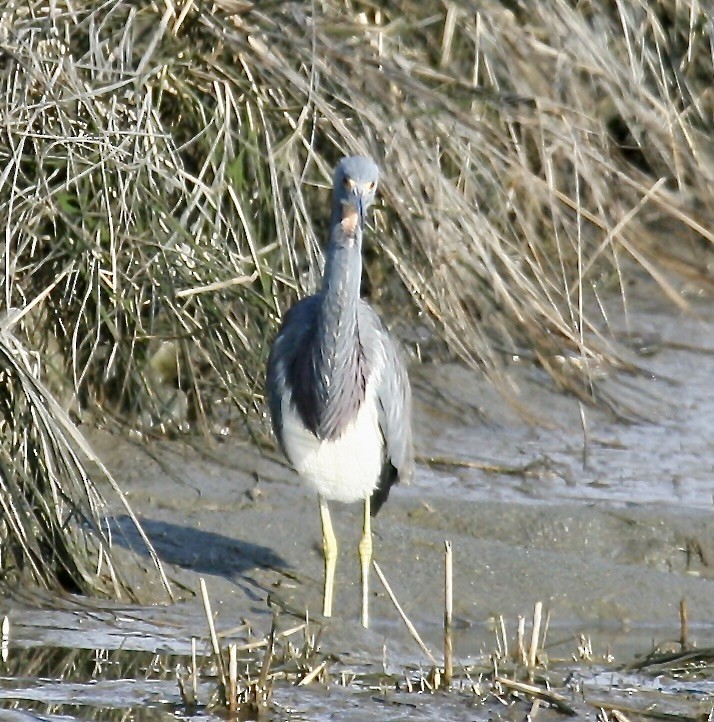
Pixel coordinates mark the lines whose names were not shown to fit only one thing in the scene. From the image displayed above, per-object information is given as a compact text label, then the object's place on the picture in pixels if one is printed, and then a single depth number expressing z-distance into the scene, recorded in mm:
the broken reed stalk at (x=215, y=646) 6957
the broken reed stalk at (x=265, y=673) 6914
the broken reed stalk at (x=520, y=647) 7562
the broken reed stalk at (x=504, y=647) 7889
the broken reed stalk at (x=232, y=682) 6805
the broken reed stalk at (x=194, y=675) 6997
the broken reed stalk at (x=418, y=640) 7750
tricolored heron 9922
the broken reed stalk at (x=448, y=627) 7332
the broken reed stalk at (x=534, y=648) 7547
